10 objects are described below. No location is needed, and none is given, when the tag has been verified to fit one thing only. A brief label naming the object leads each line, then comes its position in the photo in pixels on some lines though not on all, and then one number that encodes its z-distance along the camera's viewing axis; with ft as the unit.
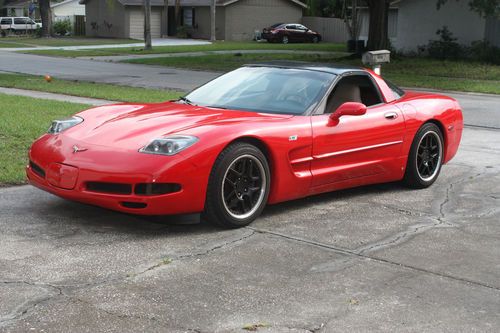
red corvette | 17.44
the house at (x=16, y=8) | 285.00
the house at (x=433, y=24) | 103.30
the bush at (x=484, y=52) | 95.66
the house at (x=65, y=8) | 261.24
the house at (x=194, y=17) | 189.88
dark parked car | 176.76
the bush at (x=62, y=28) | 220.23
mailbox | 30.32
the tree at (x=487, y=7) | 83.51
